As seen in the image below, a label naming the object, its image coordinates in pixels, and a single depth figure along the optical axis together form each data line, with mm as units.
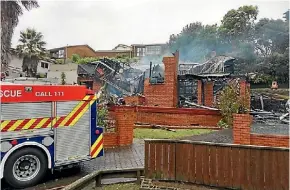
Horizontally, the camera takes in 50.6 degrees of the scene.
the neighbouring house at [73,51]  55344
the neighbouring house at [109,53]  59781
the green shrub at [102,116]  11023
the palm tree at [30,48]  36250
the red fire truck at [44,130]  6520
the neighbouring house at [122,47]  68712
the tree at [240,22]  39281
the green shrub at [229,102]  14469
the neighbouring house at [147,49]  55362
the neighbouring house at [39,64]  36062
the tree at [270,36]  33219
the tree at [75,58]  44484
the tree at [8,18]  14141
